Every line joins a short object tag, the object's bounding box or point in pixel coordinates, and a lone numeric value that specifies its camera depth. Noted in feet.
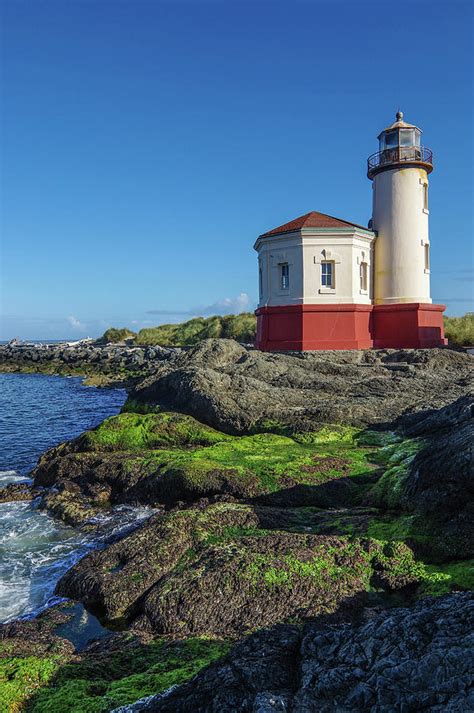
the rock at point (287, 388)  43.45
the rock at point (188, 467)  29.66
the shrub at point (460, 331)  111.35
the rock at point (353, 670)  8.57
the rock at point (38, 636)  15.30
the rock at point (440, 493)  19.52
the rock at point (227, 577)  17.61
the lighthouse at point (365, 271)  80.48
